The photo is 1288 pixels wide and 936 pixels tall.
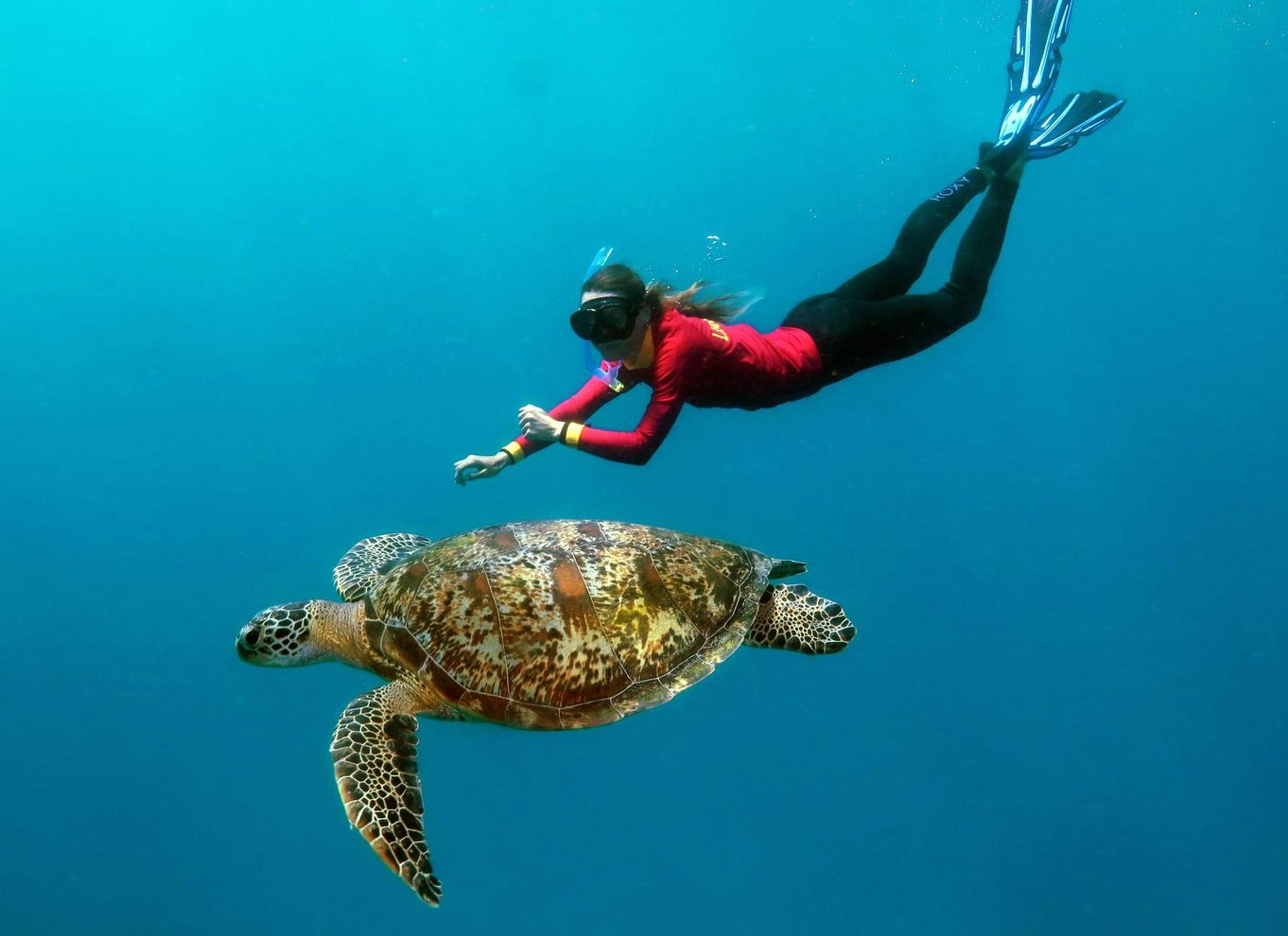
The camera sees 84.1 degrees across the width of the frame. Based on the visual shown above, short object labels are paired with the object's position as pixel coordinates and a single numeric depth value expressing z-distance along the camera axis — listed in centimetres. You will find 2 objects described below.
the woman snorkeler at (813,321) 430
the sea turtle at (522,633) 348
